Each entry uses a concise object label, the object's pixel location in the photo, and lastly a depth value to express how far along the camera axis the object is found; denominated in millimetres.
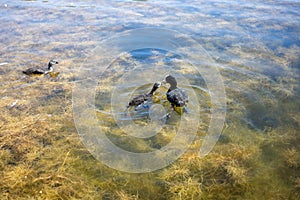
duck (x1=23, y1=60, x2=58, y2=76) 9781
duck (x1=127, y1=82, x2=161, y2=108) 7720
